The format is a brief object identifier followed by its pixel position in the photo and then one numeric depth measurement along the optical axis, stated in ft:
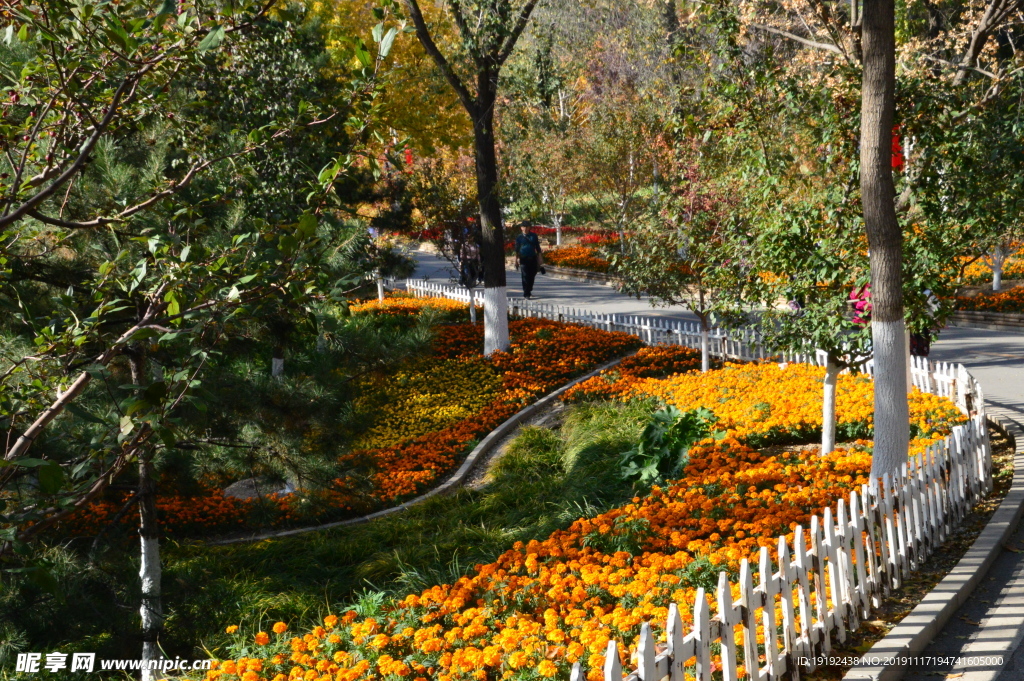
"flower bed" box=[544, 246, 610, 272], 97.96
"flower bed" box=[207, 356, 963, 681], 13.87
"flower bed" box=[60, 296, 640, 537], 28.35
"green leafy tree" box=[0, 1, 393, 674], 9.37
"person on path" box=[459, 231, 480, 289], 61.05
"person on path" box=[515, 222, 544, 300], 75.97
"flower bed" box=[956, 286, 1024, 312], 61.16
